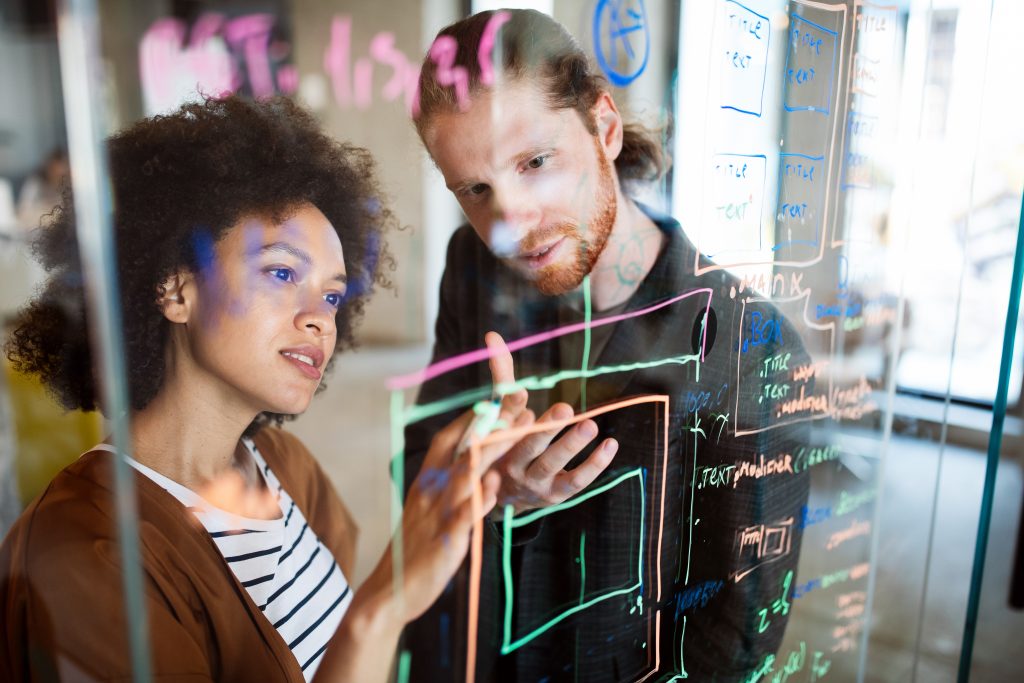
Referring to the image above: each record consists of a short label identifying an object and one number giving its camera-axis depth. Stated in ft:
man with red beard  2.16
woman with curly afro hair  1.67
